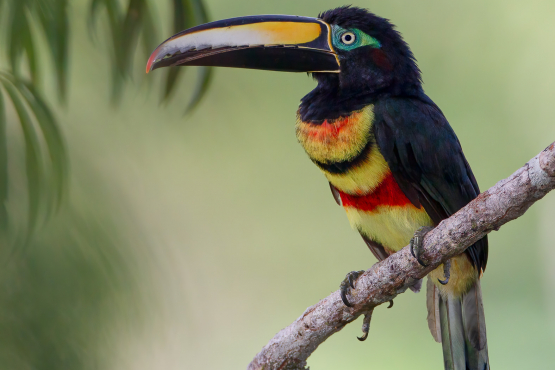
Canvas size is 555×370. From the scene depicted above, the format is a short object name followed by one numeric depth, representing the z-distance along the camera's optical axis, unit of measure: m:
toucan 4.43
